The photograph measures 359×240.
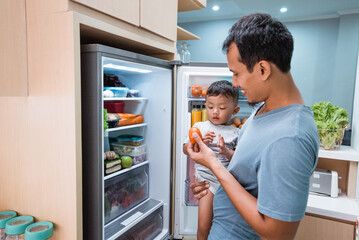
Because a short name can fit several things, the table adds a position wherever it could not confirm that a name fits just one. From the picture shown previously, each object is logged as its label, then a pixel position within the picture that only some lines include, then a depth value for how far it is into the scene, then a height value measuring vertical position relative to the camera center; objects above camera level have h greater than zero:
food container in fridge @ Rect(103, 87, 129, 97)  1.78 +0.05
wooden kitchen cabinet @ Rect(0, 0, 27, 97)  1.18 +0.23
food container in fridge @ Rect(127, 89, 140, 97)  2.03 +0.04
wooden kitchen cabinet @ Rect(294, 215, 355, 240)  1.71 -0.90
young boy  1.50 -0.21
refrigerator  1.85 -0.45
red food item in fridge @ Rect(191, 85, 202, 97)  2.06 +0.07
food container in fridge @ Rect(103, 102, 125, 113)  2.04 -0.08
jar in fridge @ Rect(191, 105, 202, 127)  2.14 -0.14
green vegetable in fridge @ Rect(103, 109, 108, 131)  1.58 -0.14
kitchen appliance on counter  1.93 -0.64
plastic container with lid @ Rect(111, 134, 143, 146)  2.08 -0.35
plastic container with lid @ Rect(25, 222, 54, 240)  1.19 -0.66
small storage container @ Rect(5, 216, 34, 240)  1.24 -0.66
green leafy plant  1.96 -0.18
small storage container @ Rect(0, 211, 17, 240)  1.33 -0.67
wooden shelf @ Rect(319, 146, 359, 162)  1.86 -0.40
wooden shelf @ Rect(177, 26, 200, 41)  2.77 +0.76
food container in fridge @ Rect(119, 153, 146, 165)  2.04 -0.50
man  0.66 -0.12
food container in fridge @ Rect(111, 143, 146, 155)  2.04 -0.42
